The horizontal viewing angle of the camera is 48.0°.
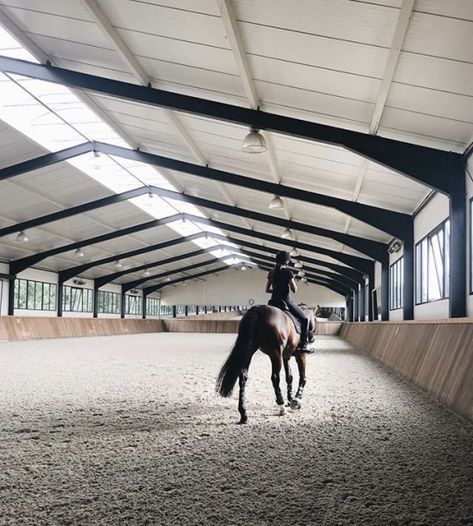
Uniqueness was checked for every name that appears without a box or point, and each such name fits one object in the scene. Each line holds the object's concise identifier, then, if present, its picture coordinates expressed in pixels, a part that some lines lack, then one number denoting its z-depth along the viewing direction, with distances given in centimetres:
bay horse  580
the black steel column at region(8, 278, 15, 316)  3141
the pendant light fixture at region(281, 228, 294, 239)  2366
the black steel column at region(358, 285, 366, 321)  3389
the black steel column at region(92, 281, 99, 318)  4241
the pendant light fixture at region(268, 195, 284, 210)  1704
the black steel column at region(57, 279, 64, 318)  3731
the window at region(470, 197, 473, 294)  999
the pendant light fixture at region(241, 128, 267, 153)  1087
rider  686
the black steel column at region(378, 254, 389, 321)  2223
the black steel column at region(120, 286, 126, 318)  4825
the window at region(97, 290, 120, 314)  4526
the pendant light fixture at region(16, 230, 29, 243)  2472
